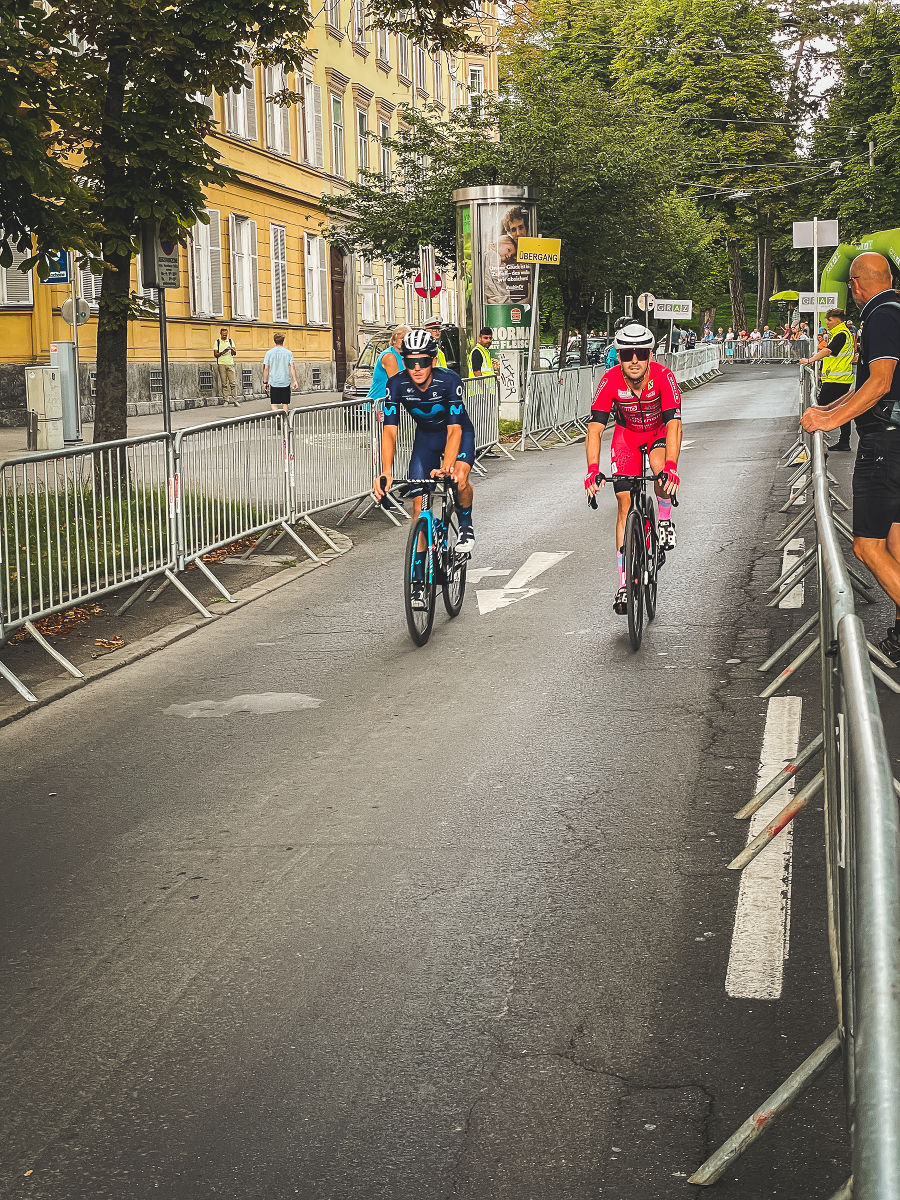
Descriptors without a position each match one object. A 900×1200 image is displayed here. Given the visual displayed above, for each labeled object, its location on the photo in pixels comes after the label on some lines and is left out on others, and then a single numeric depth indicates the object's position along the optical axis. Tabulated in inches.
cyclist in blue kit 392.2
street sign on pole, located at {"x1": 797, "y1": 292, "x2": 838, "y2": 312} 1514.9
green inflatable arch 898.1
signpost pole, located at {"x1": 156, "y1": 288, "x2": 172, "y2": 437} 536.4
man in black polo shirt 315.3
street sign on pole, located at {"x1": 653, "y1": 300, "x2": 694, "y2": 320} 1782.7
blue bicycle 377.4
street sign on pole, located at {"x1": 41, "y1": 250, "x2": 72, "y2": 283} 457.7
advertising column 1140.5
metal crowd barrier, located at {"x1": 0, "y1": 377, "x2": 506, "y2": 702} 366.9
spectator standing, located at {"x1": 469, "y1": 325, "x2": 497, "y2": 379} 974.4
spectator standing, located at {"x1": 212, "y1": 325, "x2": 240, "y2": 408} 1387.8
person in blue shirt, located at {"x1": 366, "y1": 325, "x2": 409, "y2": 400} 645.9
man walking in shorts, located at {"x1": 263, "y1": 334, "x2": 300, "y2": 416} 1121.4
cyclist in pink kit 368.8
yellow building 1166.8
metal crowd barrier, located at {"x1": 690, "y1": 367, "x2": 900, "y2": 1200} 75.9
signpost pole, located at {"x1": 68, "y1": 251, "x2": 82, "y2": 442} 951.6
